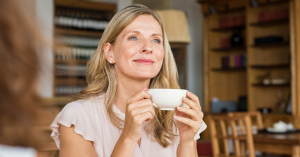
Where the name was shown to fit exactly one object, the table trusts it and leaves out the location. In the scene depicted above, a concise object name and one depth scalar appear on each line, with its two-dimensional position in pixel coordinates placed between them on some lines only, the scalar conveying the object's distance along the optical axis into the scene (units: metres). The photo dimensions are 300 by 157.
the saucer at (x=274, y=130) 3.01
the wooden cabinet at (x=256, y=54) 4.73
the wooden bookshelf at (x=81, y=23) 5.29
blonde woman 1.15
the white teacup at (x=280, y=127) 3.03
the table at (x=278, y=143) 2.55
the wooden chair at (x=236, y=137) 2.71
